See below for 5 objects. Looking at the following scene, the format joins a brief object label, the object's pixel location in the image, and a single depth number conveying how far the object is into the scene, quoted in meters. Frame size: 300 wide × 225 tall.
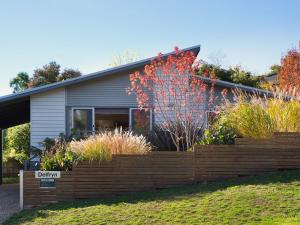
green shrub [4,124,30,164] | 16.93
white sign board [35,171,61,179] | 7.11
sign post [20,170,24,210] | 7.10
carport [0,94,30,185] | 10.23
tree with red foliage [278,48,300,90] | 16.10
